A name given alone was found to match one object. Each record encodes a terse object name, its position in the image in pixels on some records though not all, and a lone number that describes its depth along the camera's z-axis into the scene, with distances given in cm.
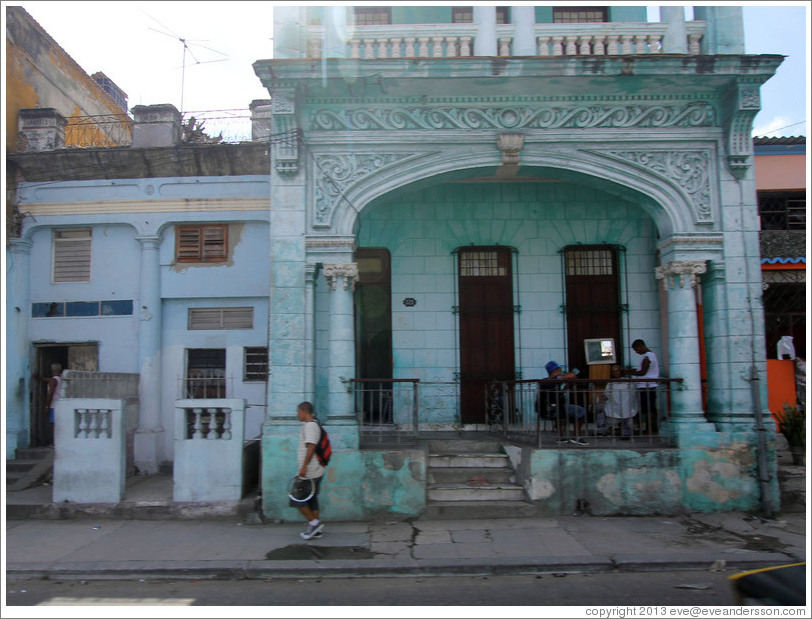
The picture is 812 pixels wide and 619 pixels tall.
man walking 746
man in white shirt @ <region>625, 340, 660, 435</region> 907
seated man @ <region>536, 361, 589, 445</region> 878
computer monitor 1070
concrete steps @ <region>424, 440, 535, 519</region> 839
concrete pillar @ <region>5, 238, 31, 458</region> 1112
